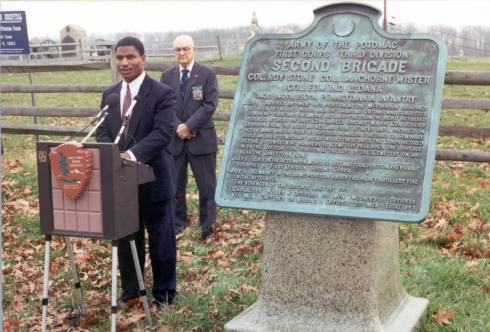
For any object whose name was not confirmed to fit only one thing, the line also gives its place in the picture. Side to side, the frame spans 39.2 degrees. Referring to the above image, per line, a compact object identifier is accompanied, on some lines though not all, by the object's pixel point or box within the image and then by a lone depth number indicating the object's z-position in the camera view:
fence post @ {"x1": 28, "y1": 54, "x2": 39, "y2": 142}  12.30
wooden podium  4.44
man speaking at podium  5.11
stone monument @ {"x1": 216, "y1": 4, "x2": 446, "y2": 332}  4.21
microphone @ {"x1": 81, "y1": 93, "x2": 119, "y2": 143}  4.86
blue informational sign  11.12
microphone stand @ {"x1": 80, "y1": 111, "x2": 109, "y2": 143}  4.84
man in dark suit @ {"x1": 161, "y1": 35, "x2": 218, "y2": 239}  7.33
